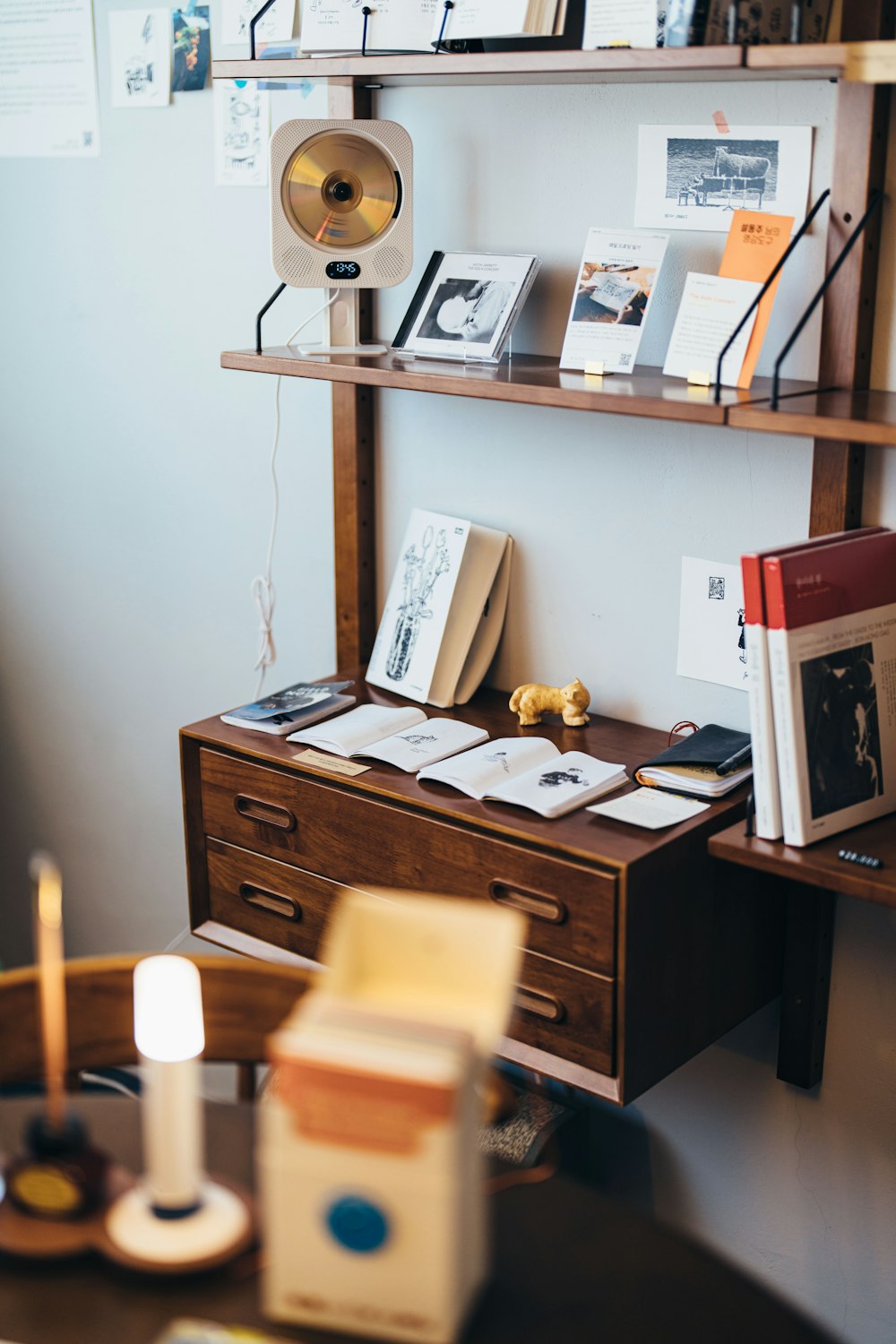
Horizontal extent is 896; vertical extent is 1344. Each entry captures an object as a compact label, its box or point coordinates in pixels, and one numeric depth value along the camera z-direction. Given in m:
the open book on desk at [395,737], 1.79
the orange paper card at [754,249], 1.58
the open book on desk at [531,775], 1.64
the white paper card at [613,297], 1.70
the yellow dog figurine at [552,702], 1.88
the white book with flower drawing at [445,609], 1.97
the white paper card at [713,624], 1.78
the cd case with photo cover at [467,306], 1.79
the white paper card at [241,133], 2.14
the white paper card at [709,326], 1.59
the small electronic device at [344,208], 1.83
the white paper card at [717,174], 1.61
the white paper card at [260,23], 2.06
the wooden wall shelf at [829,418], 1.36
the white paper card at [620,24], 1.51
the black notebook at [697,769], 1.65
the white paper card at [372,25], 1.76
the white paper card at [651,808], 1.58
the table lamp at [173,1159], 0.85
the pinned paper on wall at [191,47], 2.18
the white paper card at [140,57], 2.24
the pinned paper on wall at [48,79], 2.38
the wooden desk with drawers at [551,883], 1.54
